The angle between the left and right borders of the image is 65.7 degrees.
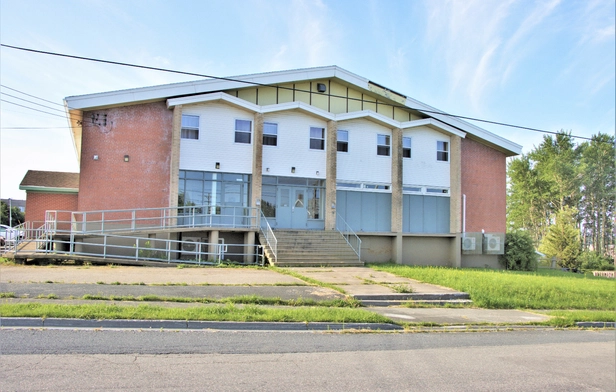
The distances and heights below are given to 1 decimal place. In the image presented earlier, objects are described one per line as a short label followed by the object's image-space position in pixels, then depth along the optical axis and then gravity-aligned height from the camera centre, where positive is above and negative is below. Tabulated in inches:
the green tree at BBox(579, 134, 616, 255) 2150.6 +194.6
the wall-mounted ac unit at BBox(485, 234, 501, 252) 1102.4 -27.6
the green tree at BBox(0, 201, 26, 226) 2723.9 +40.2
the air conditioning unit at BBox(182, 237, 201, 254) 896.3 -38.1
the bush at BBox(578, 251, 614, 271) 1593.9 -102.3
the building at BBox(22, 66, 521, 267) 883.4 +137.6
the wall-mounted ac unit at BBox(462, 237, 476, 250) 1091.3 -28.6
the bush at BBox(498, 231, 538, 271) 1127.0 -50.9
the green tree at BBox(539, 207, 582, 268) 1560.0 -37.7
